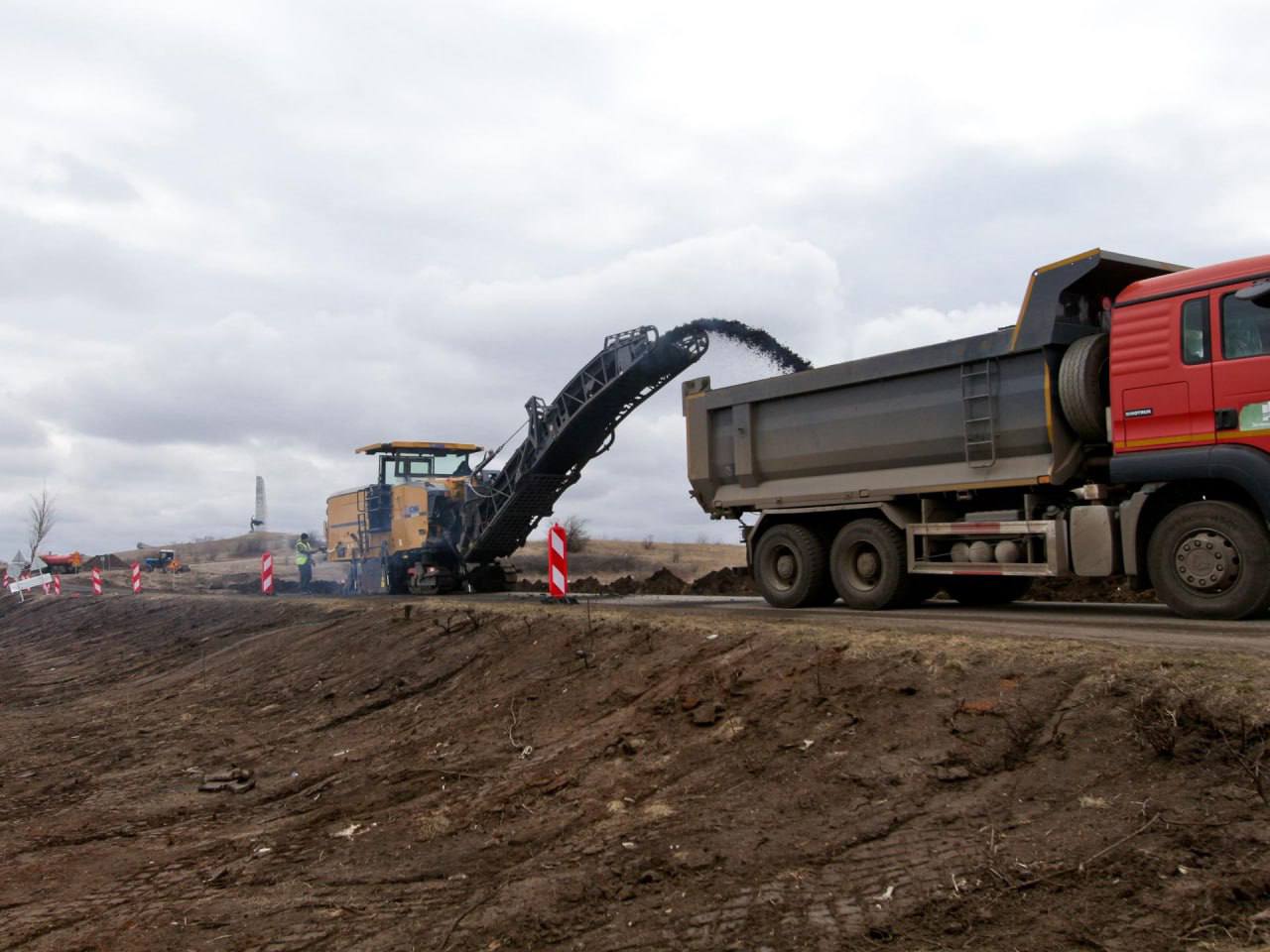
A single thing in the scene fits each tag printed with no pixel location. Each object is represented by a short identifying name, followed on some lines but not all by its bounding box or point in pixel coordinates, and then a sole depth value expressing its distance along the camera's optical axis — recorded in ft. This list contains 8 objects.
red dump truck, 28.30
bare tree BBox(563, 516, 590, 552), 144.09
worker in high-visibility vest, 99.71
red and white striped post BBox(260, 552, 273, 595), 92.84
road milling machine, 57.36
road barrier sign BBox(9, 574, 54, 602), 115.24
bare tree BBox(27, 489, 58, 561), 220.64
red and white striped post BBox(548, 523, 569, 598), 47.78
